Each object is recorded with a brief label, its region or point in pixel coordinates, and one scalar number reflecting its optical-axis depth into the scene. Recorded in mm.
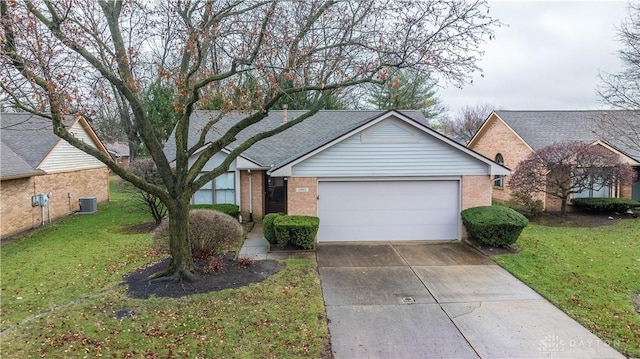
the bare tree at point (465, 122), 42062
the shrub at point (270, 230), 11055
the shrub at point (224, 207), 14281
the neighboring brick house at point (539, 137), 17484
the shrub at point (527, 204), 15844
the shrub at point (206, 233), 9102
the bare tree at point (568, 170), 14719
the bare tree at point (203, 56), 6438
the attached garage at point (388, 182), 11680
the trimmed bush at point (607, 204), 16203
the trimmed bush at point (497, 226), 10336
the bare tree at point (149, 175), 14422
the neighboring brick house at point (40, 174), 13625
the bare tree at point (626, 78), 10016
